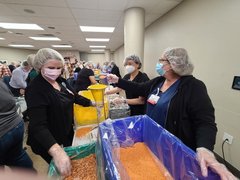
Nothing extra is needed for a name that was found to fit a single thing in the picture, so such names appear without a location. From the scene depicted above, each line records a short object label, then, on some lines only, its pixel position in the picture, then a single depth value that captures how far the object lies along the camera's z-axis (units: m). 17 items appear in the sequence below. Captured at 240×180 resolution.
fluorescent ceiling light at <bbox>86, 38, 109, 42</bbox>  7.01
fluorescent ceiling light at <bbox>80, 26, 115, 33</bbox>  4.78
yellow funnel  1.25
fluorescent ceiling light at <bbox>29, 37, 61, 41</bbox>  6.57
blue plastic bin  0.64
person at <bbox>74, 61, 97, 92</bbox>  3.36
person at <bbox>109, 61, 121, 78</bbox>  5.24
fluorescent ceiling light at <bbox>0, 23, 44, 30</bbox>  4.30
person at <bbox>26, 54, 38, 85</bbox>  3.03
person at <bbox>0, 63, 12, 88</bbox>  3.43
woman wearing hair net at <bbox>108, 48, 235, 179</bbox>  0.92
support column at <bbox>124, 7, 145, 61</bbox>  3.11
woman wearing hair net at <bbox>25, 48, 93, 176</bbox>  0.88
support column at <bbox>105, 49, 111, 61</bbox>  11.91
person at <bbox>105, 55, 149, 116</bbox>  1.70
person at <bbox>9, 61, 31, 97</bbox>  3.21
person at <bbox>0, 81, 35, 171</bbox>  1.18
